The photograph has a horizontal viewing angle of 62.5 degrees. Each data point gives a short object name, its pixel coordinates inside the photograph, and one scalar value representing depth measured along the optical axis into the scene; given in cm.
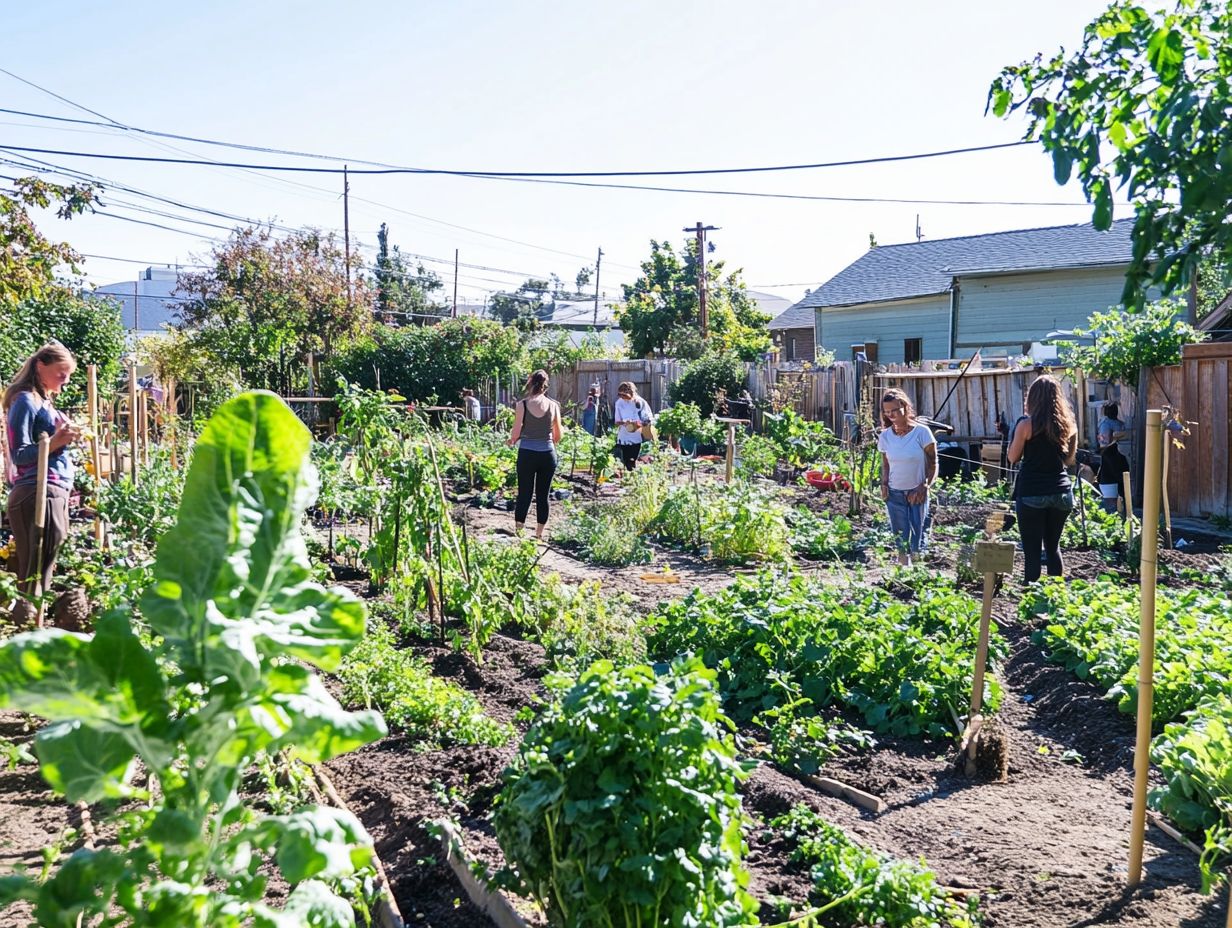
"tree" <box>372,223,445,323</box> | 5728
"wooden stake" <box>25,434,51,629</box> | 571
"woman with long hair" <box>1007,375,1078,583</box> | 709
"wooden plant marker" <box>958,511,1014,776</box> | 460
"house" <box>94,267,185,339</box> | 7269
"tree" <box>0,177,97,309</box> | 1052
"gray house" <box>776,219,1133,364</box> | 2611
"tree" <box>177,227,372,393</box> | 2373
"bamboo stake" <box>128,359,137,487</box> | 817
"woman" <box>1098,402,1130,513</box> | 1211
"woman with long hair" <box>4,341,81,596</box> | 587
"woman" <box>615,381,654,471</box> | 1426
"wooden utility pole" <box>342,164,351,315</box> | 4200
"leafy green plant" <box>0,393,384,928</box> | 168
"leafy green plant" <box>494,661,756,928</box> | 258
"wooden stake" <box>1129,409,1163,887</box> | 343
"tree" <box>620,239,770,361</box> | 3700
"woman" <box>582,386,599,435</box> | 1948
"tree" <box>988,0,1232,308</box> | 255
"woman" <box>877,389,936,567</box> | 814
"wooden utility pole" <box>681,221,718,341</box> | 3384
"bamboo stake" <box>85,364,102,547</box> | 754
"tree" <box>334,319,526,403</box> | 2592
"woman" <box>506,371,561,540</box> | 916
